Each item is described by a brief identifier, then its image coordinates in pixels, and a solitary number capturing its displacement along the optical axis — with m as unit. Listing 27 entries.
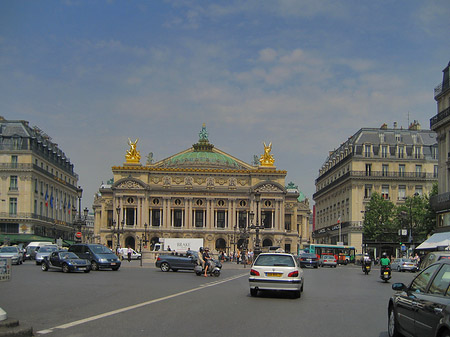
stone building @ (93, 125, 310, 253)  113.19
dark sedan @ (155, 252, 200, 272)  40.91
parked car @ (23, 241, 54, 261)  60.12
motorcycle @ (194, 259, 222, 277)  36.19
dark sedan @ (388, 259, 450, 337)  8.26
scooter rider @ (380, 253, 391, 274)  33.39
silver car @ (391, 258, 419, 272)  52.50
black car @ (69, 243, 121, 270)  37.75
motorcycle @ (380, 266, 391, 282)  33.06
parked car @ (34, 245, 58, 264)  45.31
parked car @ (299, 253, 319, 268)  57.77
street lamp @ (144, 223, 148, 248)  107.54
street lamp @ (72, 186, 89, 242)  57.47
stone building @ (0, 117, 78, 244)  81.38
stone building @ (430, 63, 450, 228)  49.56
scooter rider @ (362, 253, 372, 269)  43.47
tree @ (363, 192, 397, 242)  74.50
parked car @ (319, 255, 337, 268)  64.38
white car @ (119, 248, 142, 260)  72.44
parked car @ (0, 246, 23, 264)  45.56
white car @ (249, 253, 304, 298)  19.88
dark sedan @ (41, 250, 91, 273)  33.66
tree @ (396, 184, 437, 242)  68.94
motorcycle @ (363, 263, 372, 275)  43.56
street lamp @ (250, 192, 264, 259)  61.25
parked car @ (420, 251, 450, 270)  26.39
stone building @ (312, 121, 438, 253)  82.94
